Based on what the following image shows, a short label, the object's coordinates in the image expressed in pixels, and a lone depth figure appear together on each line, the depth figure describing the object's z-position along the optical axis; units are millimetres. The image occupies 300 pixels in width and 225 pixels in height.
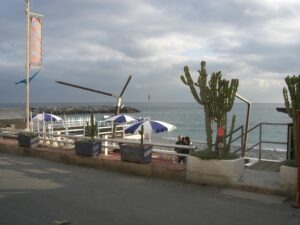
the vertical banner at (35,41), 21156
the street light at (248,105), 16430
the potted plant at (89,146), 13180
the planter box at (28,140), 16062
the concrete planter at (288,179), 8602
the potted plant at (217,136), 9711
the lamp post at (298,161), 8050
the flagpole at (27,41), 20812
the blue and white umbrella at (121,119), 27078
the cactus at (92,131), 13572
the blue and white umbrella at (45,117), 32312
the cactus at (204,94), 10562
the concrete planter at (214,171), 9602
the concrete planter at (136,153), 11594
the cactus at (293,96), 9000
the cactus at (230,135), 10191
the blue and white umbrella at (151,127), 22747
